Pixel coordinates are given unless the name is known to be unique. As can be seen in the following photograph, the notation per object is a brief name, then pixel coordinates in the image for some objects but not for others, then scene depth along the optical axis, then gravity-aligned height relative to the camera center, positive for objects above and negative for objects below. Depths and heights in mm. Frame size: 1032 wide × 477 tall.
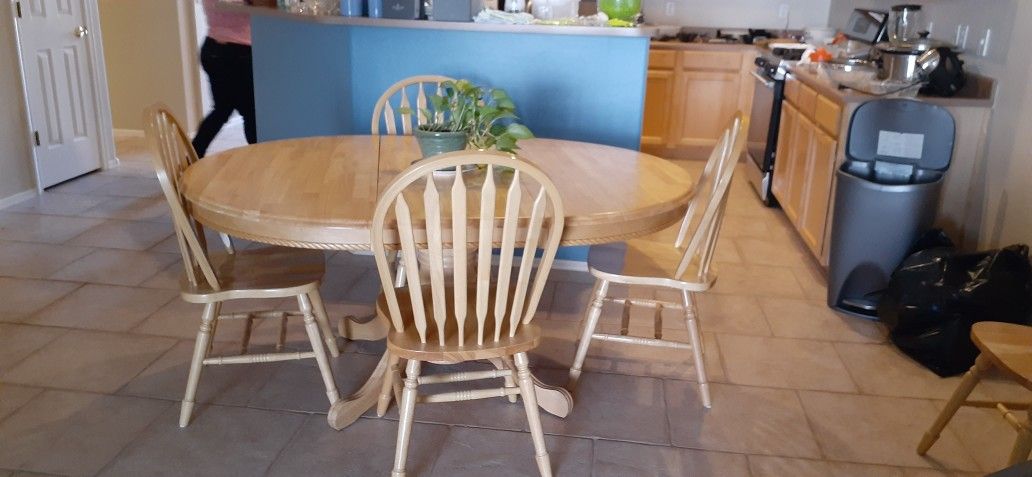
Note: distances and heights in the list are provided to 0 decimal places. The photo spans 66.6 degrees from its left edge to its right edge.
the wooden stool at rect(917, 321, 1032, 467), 1732 -736
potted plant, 1979 -308
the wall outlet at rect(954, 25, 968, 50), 3312 -81
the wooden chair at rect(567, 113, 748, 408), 2076 -712
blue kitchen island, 3057 -242
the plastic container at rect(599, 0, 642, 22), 3044 -10
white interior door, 4082 -518
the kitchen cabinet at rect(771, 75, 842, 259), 3293 -663
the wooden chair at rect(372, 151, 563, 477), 1571 -535
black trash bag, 2402 -849
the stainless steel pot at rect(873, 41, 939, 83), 3109 -184
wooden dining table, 1711 -448
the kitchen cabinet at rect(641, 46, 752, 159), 5379 -591
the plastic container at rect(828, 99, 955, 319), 2756 -598
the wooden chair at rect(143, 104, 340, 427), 1949 -726
